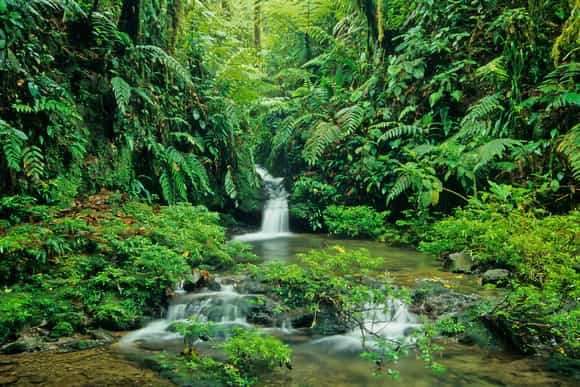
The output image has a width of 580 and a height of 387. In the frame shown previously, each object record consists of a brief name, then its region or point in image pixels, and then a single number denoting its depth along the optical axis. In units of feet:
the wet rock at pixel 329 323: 11.62
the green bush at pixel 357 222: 22.88
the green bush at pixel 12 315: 9.06
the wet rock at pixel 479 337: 10.20
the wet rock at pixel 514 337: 9.82
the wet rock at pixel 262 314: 12.03
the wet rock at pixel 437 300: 11.80
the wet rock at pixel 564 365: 8.82
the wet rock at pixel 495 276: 12.82
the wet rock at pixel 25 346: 8.96
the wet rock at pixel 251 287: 13.52
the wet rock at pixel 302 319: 12.02
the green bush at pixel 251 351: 7.89
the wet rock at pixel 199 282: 13.62
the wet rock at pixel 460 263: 15.24
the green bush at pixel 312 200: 26.61
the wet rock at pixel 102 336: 10.07
